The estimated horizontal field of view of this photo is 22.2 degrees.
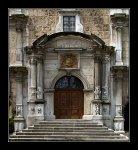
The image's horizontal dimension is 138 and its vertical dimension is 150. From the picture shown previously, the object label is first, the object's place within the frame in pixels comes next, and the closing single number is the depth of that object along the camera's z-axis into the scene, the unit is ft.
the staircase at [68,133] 48.24
